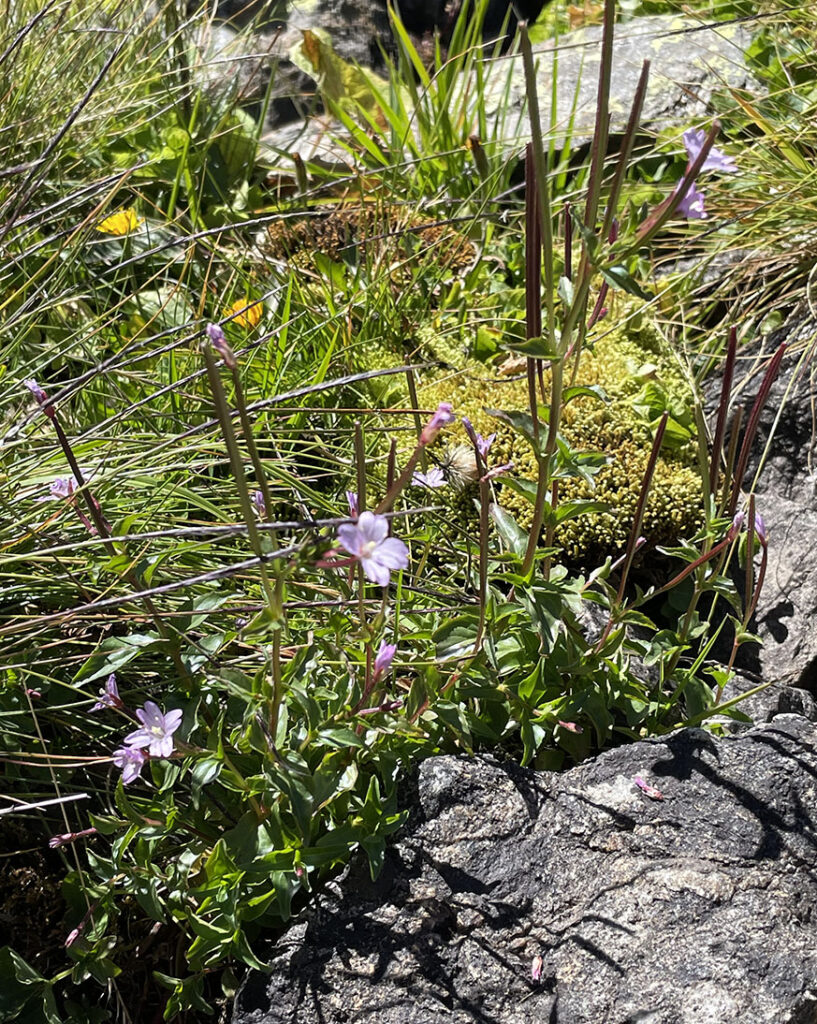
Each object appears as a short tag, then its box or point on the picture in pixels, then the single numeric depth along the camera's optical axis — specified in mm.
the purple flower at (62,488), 316
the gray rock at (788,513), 423
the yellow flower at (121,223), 576
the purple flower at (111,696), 278
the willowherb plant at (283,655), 272
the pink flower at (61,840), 289
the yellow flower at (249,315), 515
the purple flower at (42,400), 287
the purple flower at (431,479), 323
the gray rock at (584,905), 277
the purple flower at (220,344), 210
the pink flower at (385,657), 263
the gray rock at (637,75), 701
